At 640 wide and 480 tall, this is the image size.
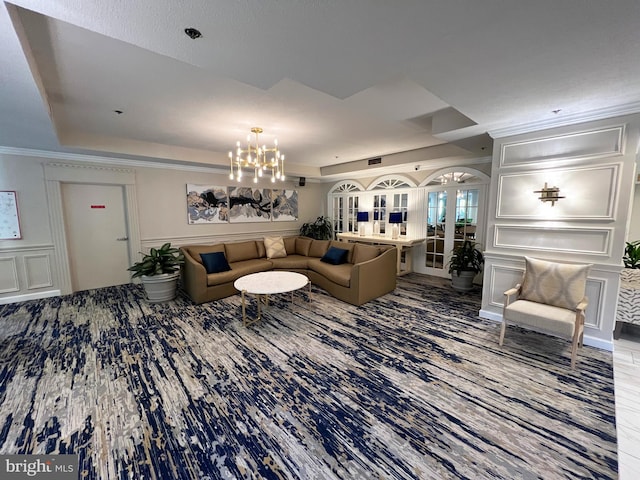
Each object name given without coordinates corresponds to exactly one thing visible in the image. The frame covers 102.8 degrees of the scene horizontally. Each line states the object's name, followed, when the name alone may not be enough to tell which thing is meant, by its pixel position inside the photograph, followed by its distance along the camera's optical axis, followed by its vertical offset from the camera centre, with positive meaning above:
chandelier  3.32 +1.12
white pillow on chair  2.64 -0.76
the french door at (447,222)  4.91 -0.18
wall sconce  2.83 +0.20
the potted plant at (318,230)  7.26 -0.46
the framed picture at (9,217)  3.78 -0.02
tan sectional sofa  3.89 -0.96
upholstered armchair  2.41 -0.93
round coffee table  3.23 -0.94
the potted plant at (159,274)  3.89 -0.92
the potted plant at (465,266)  4.48 -0.95
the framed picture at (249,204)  5.96 +0.24
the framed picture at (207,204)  5.37 +0.22
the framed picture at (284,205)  6.68 +0.24
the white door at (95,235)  4.38 -0.35
